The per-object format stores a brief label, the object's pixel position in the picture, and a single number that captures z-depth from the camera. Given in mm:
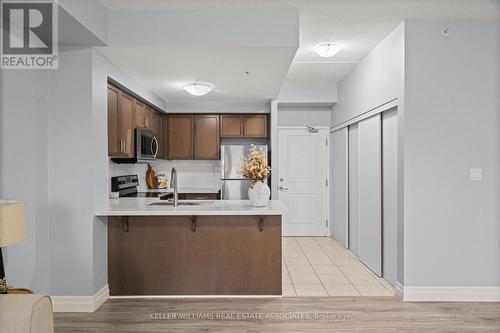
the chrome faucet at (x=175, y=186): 3497
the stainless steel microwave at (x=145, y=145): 4603
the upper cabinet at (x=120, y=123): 3871
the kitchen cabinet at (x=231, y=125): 6309
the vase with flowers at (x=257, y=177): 3689
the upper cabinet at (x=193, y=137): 6316
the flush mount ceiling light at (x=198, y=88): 4541
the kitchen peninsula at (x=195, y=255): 3705
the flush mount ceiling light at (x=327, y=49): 4234
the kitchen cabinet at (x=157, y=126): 5544
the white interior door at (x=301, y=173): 6801
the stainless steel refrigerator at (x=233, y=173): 6125
